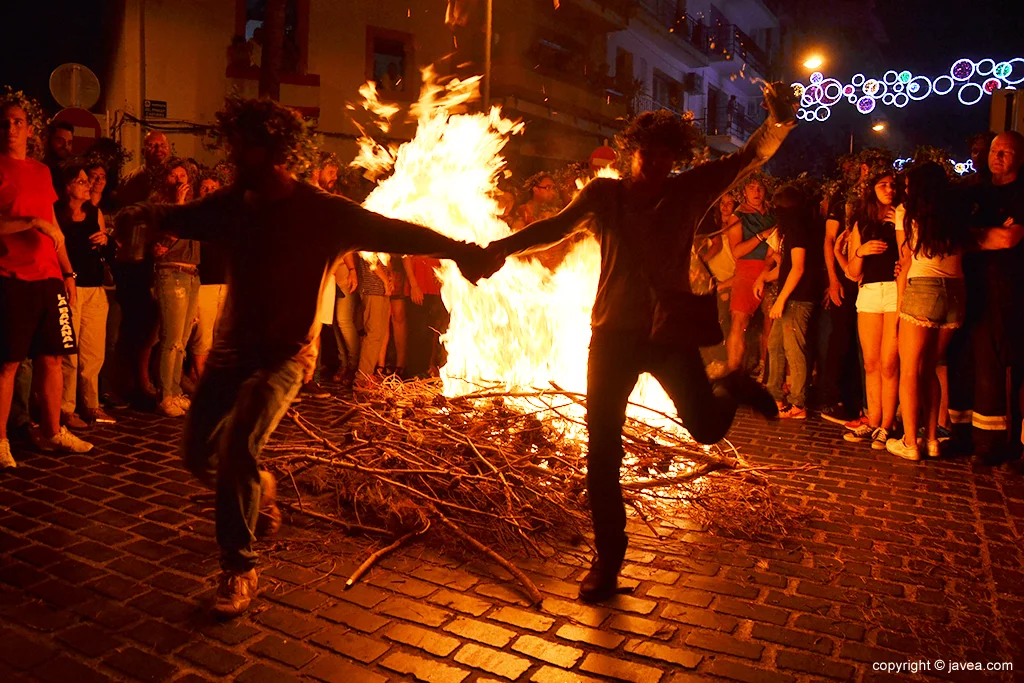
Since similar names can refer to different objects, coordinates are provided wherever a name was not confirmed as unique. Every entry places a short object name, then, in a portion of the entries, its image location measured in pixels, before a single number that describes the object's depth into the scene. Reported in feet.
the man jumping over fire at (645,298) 13.41
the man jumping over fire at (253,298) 12.96
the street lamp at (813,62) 69.26
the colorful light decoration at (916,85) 63.72
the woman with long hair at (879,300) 25.66
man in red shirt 20.31
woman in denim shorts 22.99
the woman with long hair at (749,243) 32.48
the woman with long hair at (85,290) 24.67
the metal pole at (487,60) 44.31
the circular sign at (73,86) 40.50
